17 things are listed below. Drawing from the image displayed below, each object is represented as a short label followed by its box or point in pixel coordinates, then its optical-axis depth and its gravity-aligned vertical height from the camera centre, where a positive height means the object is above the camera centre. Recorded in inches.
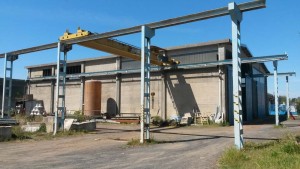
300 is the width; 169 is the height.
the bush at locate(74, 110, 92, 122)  1027.6 -36.7
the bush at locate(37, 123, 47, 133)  738.4 -52.5
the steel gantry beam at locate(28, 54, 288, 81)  882.8 +140.7
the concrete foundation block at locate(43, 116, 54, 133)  722.4 -40.6
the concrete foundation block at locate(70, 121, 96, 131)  742.7 -48.0
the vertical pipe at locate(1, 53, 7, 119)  898.1 +65.3
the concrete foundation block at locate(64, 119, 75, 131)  727.8 -42.2
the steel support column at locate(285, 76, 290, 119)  1300.8 +106.6
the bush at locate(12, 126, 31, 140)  617.7 -58.0
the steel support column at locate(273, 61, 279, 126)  916.0 +55.8
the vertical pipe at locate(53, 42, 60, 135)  697.0 +32.5
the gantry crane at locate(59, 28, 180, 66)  731.7 +164.5
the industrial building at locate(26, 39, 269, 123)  1015.6 +90.4
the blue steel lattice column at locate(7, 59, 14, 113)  917.2 +114.0
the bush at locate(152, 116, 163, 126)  1014.0 -47.4
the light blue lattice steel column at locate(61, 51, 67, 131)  729.6 -12.9
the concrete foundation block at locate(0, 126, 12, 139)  585.0 -50.0
